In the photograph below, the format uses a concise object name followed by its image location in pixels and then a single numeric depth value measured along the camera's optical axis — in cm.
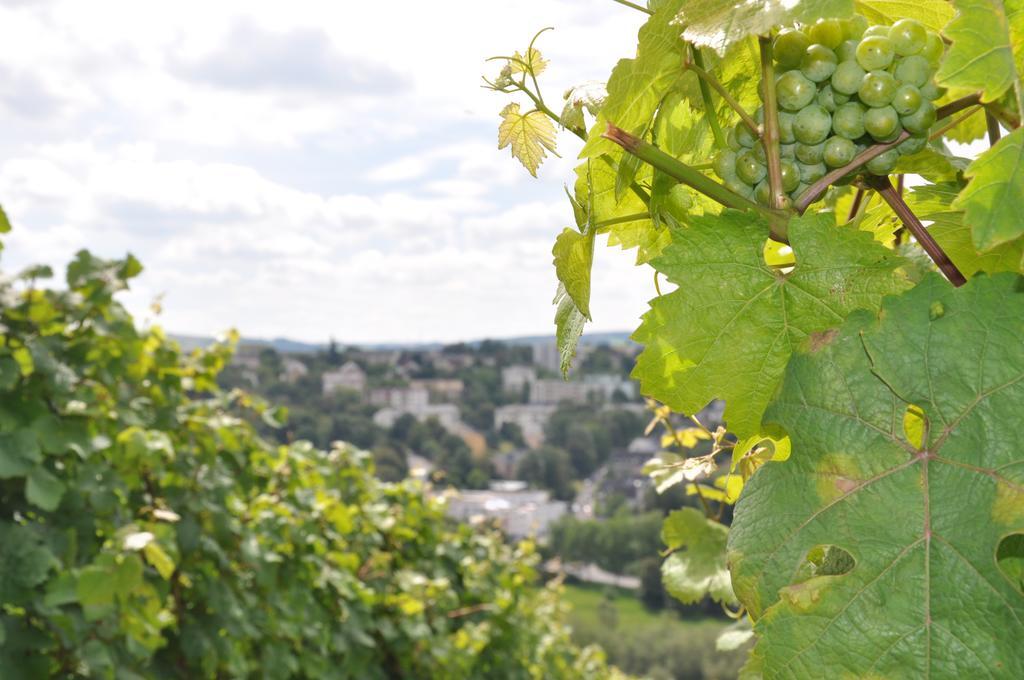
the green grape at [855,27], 61
